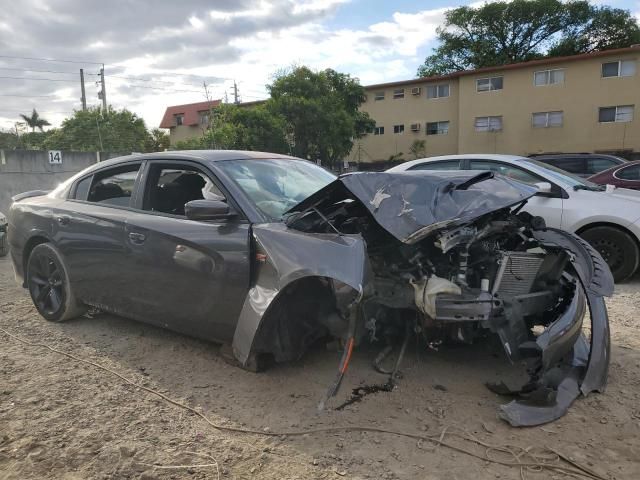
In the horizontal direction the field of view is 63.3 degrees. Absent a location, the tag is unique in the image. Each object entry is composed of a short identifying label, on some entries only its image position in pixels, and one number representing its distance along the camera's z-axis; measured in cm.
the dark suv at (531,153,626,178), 1388
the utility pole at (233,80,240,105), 4018
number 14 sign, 1400
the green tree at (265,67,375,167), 2497
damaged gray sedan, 304
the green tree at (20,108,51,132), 5447
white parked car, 581
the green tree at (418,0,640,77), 4089
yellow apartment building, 2833
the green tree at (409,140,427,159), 3441
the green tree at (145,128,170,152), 4410
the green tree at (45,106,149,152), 3947
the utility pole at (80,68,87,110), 4016
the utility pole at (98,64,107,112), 3928
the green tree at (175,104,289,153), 2108
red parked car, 993
